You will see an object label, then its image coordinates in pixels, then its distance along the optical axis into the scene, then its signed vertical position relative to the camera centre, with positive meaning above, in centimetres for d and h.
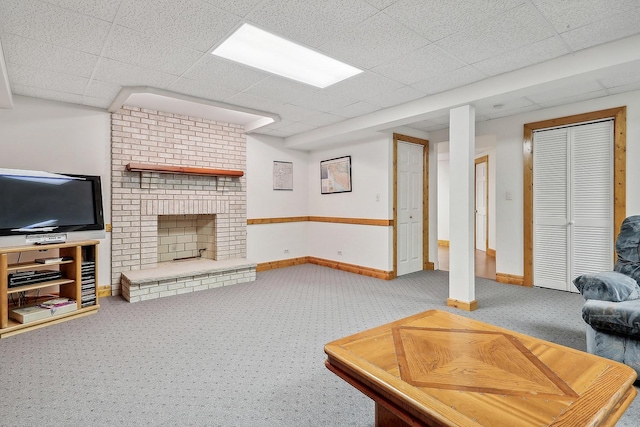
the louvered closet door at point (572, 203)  385 +8
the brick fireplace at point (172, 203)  418 +12
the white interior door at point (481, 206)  769 +9
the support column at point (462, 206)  346 +4
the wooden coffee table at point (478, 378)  107 -63
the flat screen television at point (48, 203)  312 +11
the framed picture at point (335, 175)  562 +62
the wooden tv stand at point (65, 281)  294 -67
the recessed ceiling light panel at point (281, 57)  259 +133
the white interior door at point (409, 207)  523 +6
